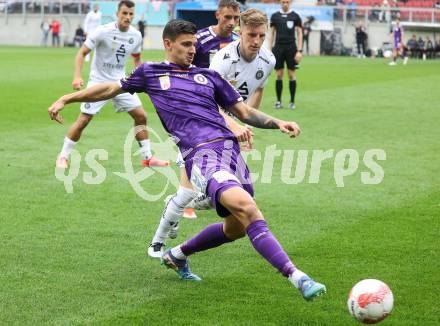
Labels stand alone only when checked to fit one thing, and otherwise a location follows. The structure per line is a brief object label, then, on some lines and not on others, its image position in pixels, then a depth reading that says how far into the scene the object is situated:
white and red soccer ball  10.94
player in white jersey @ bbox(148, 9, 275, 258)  14.24
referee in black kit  38.62
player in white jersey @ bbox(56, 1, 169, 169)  23.72
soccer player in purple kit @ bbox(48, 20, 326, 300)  12.23
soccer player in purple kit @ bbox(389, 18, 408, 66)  76.62
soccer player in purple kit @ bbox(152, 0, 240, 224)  17.98
